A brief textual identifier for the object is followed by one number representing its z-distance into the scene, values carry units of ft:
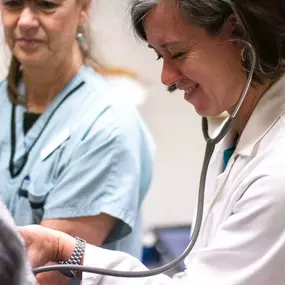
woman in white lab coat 5.35
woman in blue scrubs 6.41
